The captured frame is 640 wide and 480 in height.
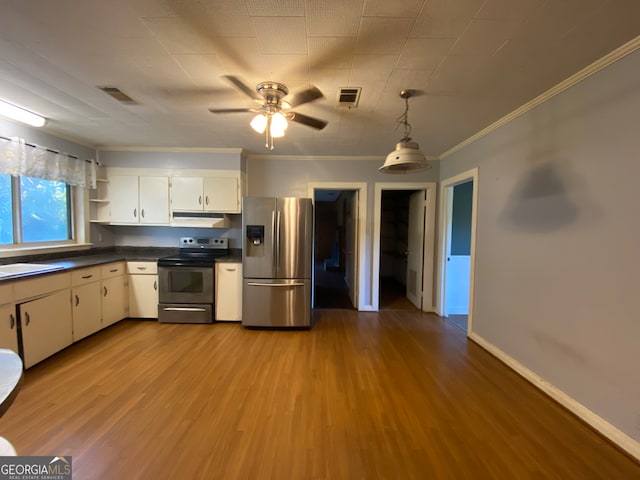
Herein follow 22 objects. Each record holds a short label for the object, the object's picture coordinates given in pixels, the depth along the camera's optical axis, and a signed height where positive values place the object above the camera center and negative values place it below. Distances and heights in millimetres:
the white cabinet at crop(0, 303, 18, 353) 2127 -852
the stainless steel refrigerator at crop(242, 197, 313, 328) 3385 -514
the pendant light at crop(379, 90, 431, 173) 1976 +517
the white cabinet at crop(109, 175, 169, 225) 3770 +385
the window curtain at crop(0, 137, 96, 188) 2688 +666
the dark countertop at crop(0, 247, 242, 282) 2664 -440
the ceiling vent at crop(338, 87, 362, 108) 2137 +1098
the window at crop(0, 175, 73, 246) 2846 +134
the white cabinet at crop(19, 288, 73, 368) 2318 -961
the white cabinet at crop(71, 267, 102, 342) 2807 -864
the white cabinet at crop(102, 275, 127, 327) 3224 -955
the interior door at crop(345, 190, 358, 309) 4238 -387
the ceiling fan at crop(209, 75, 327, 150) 1942 +862
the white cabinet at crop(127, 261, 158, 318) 3574 -873
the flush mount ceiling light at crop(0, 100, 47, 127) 2421 +1029
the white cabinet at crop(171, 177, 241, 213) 3775 +439
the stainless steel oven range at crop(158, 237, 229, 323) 3504 -845
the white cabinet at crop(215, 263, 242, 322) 3555 -883
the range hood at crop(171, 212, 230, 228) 3777 +57
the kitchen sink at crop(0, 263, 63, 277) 2547 -440
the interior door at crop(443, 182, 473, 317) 4043 -390
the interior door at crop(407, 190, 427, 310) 4212 -300
